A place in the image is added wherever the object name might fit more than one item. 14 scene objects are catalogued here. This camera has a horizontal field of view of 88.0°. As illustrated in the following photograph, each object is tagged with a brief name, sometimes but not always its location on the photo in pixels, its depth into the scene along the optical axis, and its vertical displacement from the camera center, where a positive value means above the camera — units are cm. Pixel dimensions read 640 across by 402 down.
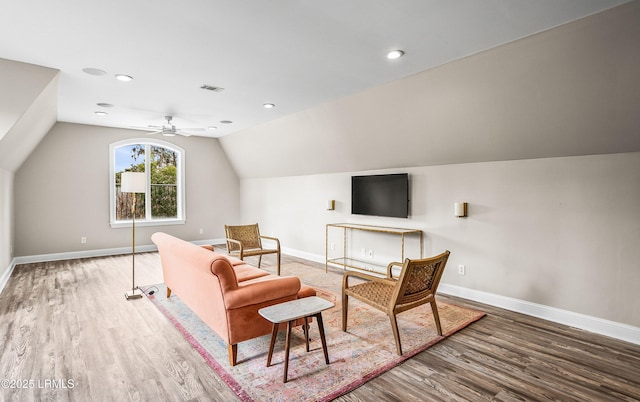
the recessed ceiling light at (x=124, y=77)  350 +128
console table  455 -79
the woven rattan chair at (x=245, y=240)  526 -76
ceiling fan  518 +106
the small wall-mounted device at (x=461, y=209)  405 -15
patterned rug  225 -128
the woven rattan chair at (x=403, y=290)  268 -85
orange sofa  247 -79
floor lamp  402 +15
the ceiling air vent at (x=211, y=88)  387 +129
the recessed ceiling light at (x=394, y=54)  290 +127
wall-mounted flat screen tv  471 +2
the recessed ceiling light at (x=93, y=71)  333 +128
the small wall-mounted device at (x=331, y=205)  590 -15
